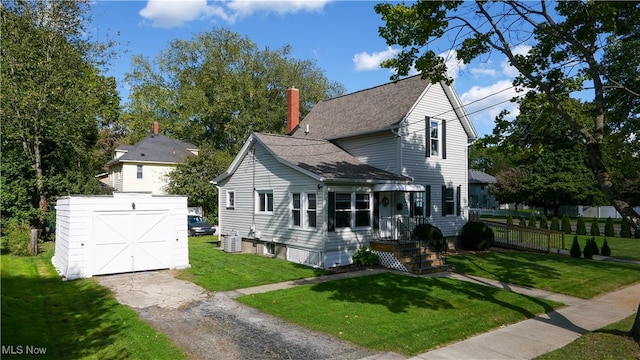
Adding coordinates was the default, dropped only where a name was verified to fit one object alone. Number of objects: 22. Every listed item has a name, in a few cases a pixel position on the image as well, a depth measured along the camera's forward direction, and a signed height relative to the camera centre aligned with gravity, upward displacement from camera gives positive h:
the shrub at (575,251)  18.67 -2.57
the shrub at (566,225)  30.66 -2.20
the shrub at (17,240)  17.55 -1.90
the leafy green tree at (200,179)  33.81 +1.57
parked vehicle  28.61 -2.16
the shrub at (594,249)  18.85 -2.51
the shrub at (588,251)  18.20 -2.50
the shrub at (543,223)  32.50 -2.22
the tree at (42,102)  21.42 +5.32
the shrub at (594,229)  29.42 -2.41
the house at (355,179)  15.80 +0.80
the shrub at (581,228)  30.13 -2.38
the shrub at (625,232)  28.59 -2.55
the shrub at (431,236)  16.73 -1.67
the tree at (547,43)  8.24 +3.70
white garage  13.13 -1.28
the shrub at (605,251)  19.69 -2.69
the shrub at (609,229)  29.27 -2.43
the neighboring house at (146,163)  37.47 +3.24
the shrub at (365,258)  15.67 -2.40
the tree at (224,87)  38.06 +11.22
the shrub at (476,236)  20.03 -1.98
